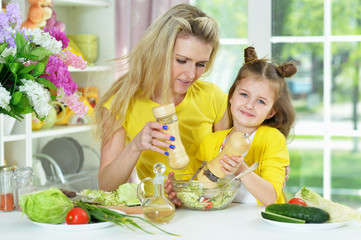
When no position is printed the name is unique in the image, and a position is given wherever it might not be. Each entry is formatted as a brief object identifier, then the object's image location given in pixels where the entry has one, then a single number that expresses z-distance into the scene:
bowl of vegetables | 2.47
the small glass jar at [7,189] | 2.48
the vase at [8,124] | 3.54
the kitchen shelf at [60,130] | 3.80
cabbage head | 2.30
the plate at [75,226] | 2.27
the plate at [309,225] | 2.29
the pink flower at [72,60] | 2.53
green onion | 2.26
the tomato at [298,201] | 2.46
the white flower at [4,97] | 2.30
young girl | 2.74
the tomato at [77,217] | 2.29
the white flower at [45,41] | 2.40
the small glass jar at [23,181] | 2.46
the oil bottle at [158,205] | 2.32
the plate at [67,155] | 4.28
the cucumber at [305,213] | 2.31
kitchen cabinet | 4.31
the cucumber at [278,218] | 2.30
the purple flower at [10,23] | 2.37
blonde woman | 2.89
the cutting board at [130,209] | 2.45
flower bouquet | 2.36
